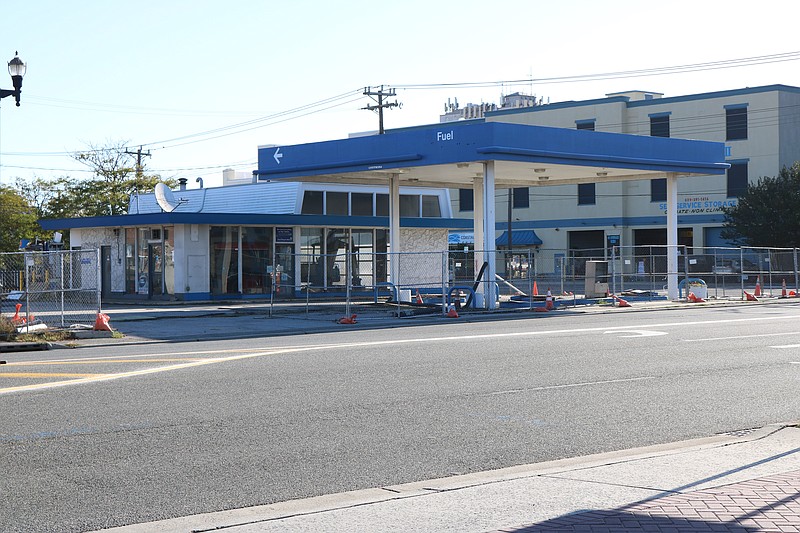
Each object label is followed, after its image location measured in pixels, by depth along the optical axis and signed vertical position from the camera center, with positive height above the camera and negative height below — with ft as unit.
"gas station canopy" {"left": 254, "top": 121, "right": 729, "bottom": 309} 97.50 +11.04
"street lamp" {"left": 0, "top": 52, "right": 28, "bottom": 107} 72.90 +14.38
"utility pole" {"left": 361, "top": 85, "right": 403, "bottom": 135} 191.21 +32.49
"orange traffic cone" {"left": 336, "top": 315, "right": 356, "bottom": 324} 83.82 -4.59
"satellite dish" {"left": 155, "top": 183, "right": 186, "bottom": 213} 127.24 +9.03
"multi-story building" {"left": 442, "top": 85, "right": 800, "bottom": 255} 209.26 +19.09
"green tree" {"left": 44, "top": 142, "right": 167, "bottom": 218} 223.30 +16.27
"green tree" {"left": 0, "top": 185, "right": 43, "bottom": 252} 201.77 +9.46
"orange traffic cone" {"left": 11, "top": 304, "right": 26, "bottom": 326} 73.56 -3.86
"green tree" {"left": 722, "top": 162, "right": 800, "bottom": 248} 188.34 +9.70
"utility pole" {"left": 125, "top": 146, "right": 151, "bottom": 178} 242.82 +27.52
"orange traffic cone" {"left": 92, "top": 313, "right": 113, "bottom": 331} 73.10 -4.16
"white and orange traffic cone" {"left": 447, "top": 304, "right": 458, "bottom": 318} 89.52 -4.28
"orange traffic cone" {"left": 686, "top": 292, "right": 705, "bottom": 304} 114.17 -4.03
